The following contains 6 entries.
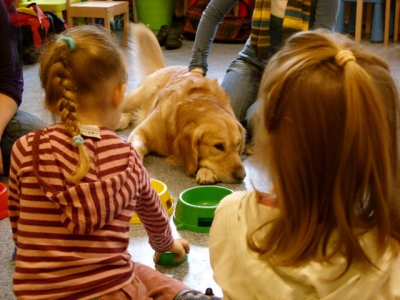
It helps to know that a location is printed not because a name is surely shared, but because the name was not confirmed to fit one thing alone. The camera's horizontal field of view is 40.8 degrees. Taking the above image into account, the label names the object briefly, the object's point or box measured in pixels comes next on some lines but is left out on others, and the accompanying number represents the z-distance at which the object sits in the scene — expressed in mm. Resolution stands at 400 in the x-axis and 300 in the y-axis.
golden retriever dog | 2449
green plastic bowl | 1958
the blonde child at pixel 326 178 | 833
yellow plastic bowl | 2029
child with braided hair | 1121
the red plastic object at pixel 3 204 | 2029
